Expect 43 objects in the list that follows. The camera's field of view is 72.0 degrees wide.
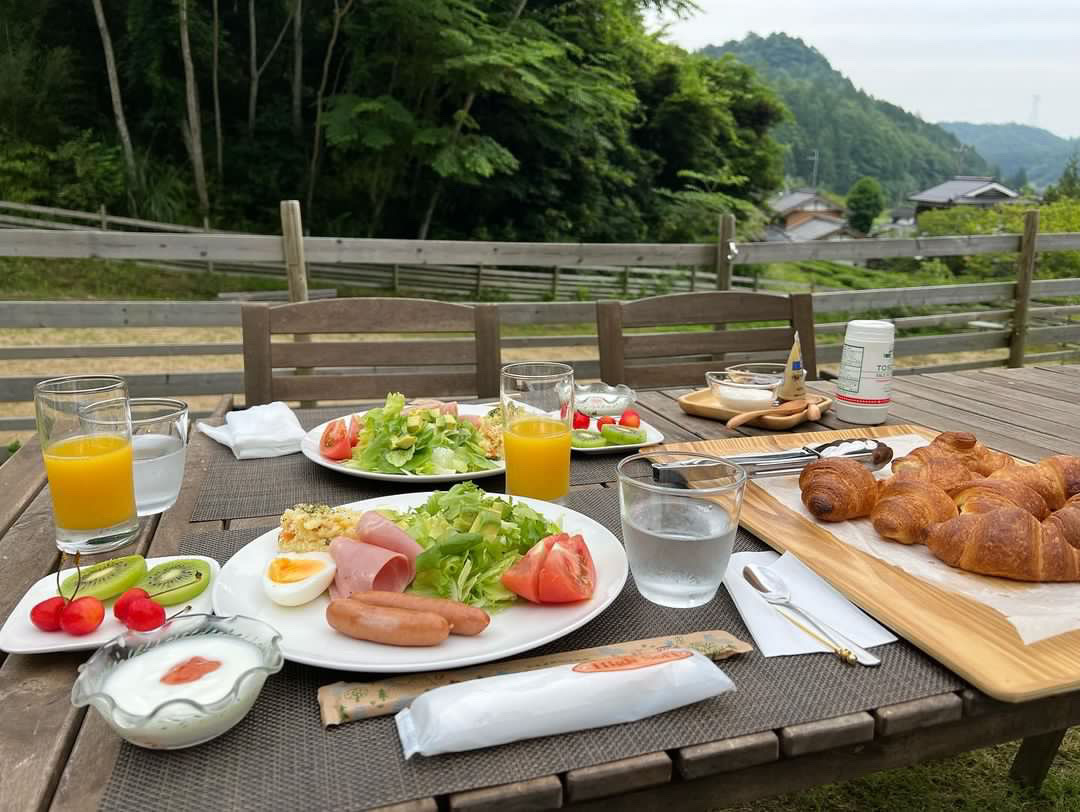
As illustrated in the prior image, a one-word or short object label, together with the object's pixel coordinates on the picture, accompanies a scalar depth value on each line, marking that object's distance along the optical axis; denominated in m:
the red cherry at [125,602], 0.82
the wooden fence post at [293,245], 3.92
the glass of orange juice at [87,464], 1.11
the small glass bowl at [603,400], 1.92
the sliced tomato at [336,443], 1.49
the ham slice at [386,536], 0.94
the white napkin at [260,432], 1.58
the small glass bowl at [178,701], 0.67
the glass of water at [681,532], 0.94
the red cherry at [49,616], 0.85
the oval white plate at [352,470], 1.38
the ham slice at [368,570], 0.90
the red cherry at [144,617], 0.80
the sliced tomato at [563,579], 0.89
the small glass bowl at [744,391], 1.89
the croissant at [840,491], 1.19
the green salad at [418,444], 1.44
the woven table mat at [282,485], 1.32
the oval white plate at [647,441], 1.60
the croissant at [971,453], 1.33
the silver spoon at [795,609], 0.84
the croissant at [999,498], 1.10
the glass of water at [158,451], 1.25
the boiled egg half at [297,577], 0.90
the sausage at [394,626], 0.80
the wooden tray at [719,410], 1.82
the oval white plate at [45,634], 0.82
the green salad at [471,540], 0.91
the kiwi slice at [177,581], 0.91
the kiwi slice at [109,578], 0.91
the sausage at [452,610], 0.83
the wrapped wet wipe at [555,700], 0.68
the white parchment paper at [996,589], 0.89
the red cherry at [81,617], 0.83
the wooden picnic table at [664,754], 0.65
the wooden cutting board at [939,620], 0.79
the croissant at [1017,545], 0.98
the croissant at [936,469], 1.24
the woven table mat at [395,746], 0.64
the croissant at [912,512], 1.10
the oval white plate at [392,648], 0.78
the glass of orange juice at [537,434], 1.27
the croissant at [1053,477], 1.19
